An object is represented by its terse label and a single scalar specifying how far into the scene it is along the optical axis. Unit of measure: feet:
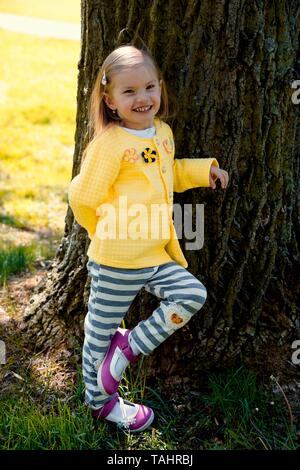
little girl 8.39
